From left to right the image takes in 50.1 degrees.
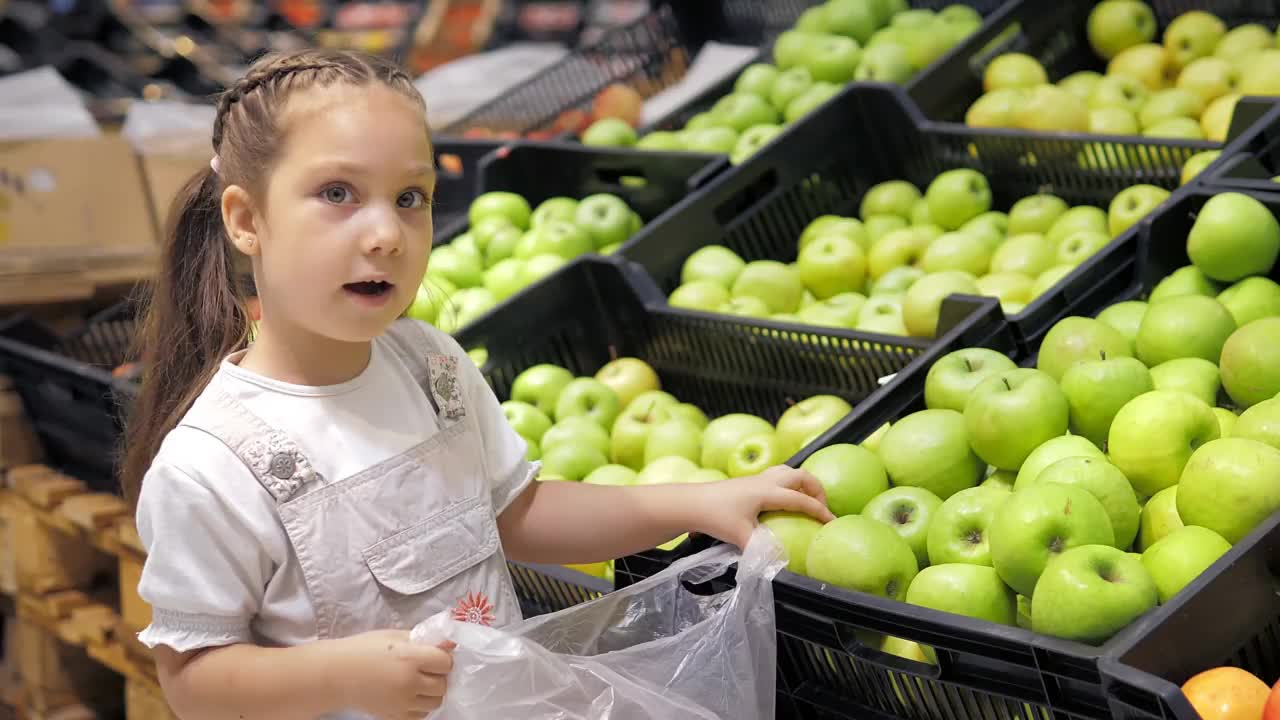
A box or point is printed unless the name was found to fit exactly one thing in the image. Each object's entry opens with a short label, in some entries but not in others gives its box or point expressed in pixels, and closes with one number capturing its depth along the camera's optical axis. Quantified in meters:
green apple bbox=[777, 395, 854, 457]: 2.07
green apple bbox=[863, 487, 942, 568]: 1.60
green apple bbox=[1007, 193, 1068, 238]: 2.55
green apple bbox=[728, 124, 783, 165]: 3.10
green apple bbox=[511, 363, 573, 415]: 2.47
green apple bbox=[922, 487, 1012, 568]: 1.50
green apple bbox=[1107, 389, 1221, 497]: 1.57
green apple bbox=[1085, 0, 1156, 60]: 3.08
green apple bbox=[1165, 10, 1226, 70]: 2.95
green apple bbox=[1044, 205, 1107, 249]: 2.46
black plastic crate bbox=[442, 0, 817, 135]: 3.90
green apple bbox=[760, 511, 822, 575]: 1.55
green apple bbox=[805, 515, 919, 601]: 1.46
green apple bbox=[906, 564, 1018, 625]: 1.42
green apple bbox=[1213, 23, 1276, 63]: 2.86
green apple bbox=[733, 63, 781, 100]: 3.42
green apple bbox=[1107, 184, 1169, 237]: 2.34
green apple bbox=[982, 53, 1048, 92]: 2.96
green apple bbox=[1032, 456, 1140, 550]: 1.48
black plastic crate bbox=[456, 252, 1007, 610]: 2.14
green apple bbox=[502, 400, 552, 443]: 2.35
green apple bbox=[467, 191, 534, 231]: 3.14
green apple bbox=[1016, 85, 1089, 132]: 2.78
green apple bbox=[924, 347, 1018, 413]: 1.82
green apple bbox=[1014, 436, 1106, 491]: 1.59
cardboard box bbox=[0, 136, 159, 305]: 3.69
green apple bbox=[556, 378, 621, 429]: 2.41
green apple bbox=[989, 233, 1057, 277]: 2.39
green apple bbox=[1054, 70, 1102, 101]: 2.95
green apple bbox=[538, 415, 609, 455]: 2.28
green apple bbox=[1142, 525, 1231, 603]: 1.35
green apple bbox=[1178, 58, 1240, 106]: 2.79
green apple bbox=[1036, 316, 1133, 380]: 1.84
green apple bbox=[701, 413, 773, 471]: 2.17
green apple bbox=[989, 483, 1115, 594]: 1.37
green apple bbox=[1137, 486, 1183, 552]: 1.50
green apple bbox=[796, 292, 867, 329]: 2.42
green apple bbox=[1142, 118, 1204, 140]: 2.63
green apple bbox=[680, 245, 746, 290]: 2.67
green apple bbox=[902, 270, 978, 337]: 2.24
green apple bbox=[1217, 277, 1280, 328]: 1.90
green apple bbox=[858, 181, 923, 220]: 2.79
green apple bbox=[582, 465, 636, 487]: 2.14
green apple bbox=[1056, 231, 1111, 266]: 2.36
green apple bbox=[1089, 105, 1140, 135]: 2.78
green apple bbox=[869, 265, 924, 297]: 2.48
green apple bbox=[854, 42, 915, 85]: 3.17
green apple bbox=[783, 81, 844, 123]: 3.21
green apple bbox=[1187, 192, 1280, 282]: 1.92
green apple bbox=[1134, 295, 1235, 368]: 1.82
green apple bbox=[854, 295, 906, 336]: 2.34
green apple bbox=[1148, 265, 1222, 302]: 1.99
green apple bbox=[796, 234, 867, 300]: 2.63
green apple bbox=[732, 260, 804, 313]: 2.61
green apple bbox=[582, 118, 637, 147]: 3.32
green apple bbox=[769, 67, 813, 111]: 3.33
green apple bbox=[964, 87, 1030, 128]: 2.83
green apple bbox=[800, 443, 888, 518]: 1.68
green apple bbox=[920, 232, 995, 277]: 2.49
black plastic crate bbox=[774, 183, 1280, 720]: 1.21
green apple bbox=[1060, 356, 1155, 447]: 1.70
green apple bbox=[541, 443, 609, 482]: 2.21
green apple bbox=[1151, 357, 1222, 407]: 1.75
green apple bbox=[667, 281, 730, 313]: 2.58
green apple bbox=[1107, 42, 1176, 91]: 2.99
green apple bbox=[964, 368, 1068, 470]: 1.66
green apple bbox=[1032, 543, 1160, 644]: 1.24
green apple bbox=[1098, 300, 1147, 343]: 1.95
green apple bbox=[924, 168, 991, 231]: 2.65
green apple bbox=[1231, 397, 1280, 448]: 1.51
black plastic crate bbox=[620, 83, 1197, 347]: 2.55
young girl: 1.31
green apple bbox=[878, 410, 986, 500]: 1.72
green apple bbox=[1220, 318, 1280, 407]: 1.67
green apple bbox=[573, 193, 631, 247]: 2.99
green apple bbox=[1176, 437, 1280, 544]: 1.39
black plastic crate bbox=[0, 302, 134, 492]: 2.87
